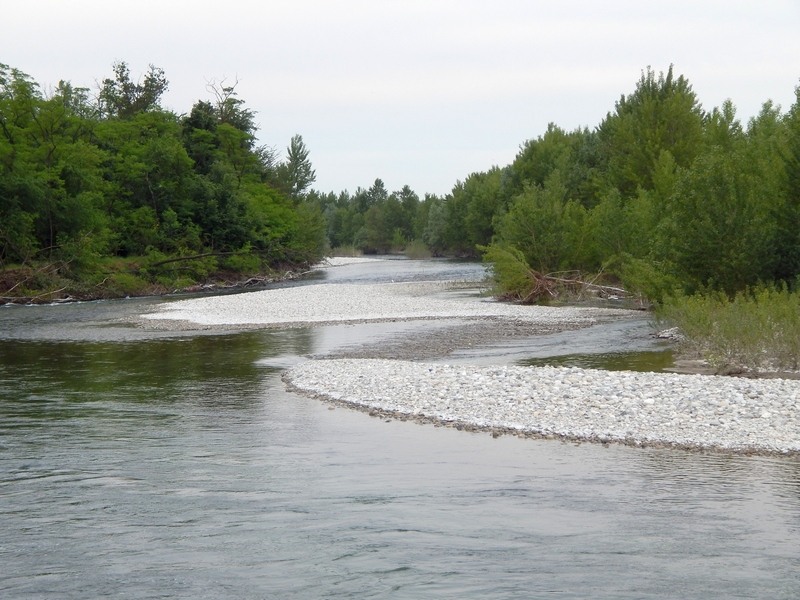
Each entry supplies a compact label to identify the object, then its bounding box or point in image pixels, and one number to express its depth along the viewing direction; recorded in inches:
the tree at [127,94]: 3993.6
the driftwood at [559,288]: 1939.0
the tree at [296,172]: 4716.0
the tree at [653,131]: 2632.9
